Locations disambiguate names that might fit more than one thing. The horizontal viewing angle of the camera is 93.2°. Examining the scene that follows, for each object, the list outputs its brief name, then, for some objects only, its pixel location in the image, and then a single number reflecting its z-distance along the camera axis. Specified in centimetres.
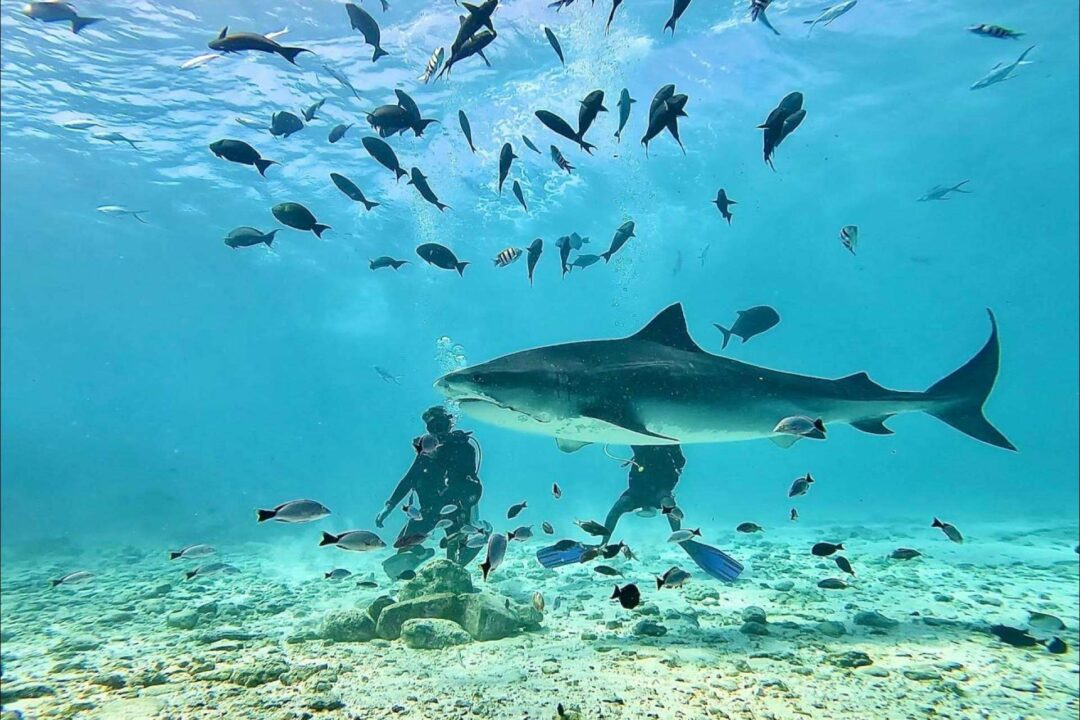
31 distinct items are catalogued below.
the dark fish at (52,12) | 668
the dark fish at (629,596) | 347
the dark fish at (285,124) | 722
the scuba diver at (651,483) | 664
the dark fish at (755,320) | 768
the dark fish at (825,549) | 497
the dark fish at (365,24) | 641
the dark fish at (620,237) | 805
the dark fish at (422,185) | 680
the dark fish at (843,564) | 519
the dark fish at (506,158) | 636
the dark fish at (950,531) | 560
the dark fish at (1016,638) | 495
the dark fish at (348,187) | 724
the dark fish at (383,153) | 636
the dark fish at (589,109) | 504
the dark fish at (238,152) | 595
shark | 431
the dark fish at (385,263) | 836
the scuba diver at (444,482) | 715
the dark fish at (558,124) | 532
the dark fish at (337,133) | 855
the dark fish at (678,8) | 463
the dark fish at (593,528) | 577
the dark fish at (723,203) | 697
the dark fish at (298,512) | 404
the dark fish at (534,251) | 768
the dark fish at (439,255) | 711
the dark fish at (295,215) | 600
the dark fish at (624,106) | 716
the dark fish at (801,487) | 586
